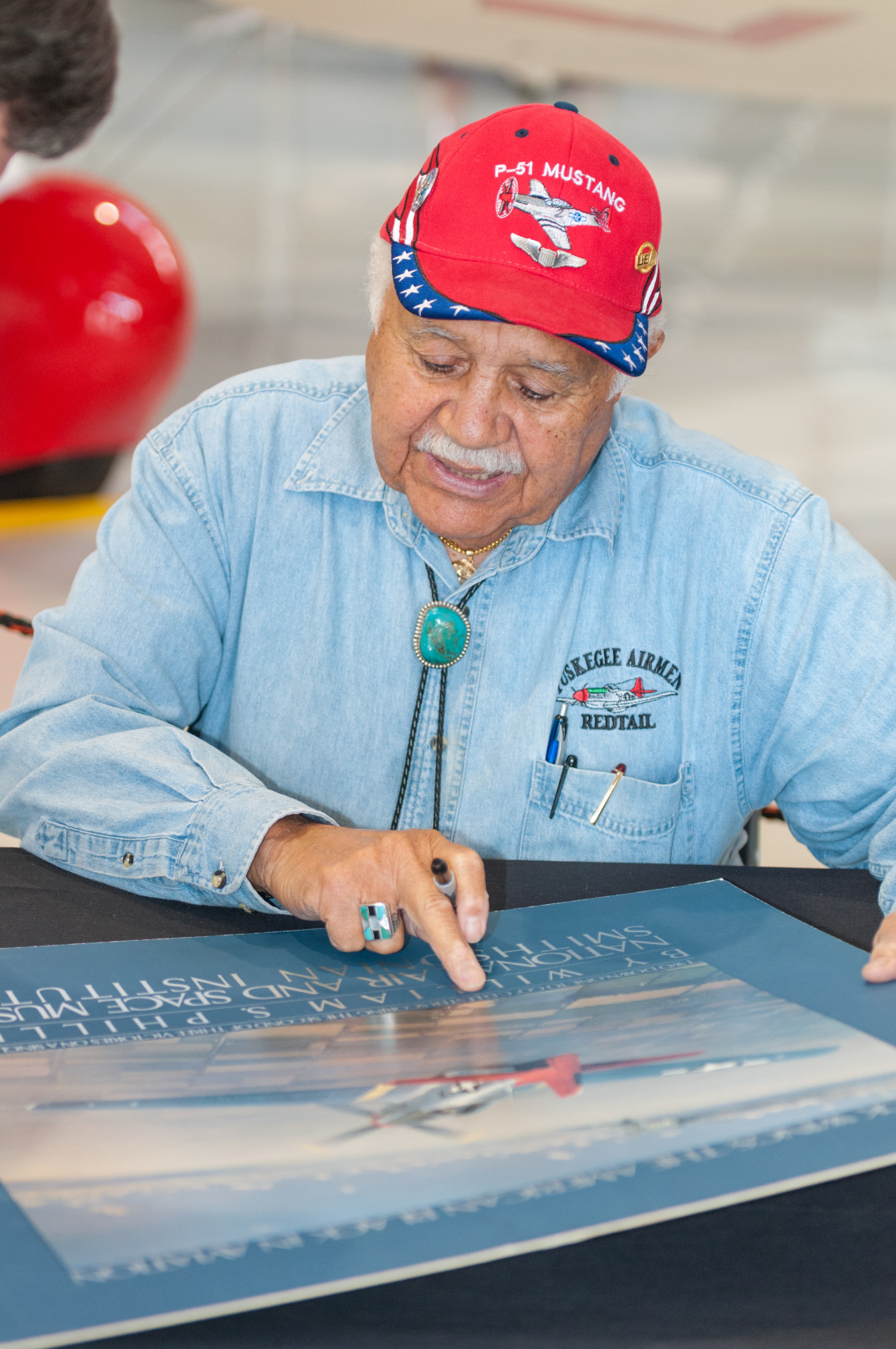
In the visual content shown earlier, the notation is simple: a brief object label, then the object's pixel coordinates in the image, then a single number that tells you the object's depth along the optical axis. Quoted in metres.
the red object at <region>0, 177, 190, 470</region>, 4.40
